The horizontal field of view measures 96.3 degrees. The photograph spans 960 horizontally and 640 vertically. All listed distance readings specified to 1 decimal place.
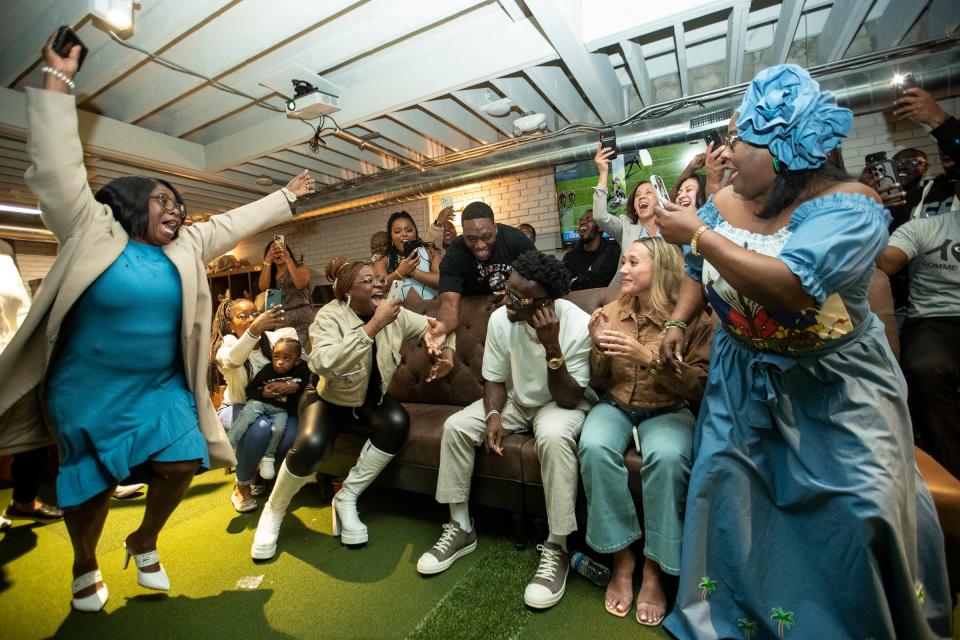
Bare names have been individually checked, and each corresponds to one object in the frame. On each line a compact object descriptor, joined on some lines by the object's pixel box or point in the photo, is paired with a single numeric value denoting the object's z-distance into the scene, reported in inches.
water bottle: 73.9
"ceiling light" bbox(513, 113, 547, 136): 219.9
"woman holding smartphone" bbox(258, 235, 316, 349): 173.6
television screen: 202.2
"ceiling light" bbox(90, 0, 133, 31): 113.8
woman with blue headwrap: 46.9
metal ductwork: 159.2
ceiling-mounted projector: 174.5
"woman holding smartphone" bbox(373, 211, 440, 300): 166.7
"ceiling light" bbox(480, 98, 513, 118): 210.4
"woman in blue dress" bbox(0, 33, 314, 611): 62.2
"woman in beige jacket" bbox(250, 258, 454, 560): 93.6
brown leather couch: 64.2
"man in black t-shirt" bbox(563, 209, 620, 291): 173.5
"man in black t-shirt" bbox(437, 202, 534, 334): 121.4
